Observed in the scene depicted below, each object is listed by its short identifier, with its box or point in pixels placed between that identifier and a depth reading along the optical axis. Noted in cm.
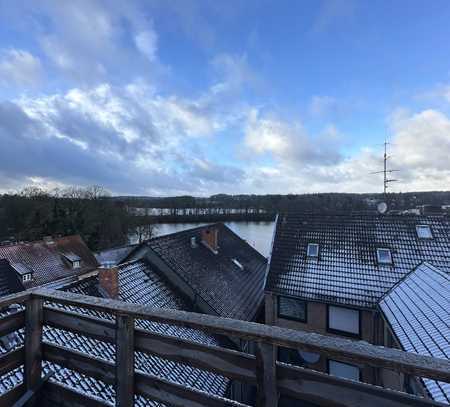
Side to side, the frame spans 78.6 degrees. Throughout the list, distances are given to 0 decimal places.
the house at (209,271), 988
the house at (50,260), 1539
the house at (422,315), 360
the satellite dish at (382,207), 1271
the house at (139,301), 521
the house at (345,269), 861
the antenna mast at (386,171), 1328
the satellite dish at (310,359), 862
